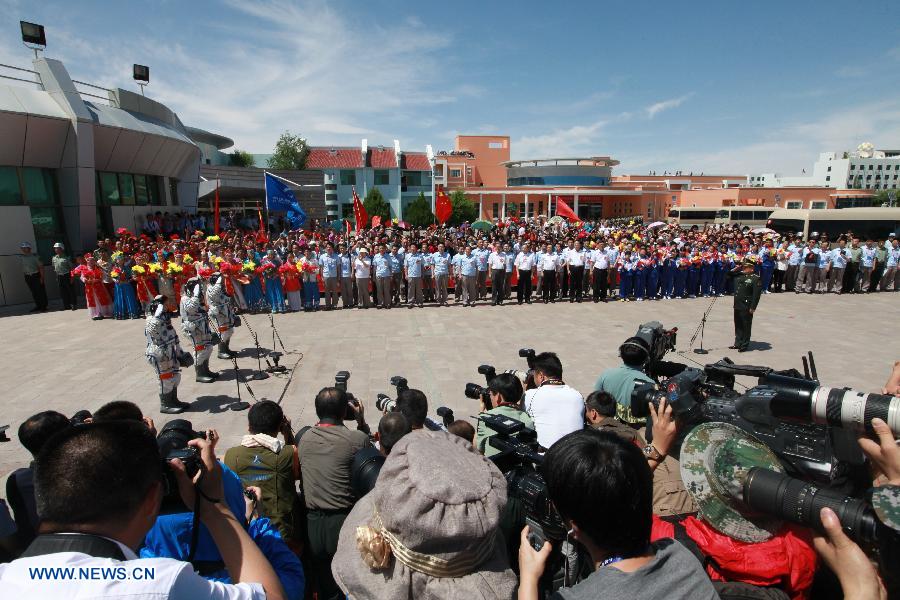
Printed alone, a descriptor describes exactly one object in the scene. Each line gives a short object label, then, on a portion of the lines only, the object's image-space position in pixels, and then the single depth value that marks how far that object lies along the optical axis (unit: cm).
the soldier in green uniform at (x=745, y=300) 856
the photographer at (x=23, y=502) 260
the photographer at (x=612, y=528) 131
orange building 5281
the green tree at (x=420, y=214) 3862
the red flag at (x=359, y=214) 1569
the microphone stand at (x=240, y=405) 658
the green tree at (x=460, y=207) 4312
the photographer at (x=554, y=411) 343
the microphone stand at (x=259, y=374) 775
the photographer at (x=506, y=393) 372
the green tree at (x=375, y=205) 3728
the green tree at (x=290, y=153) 4590
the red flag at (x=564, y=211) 1906
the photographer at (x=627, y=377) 391
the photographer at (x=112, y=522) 112
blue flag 1284
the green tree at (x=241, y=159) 4861
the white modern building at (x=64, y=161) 1341
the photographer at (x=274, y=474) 283
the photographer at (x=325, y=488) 274
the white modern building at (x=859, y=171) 8775
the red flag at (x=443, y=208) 2048
